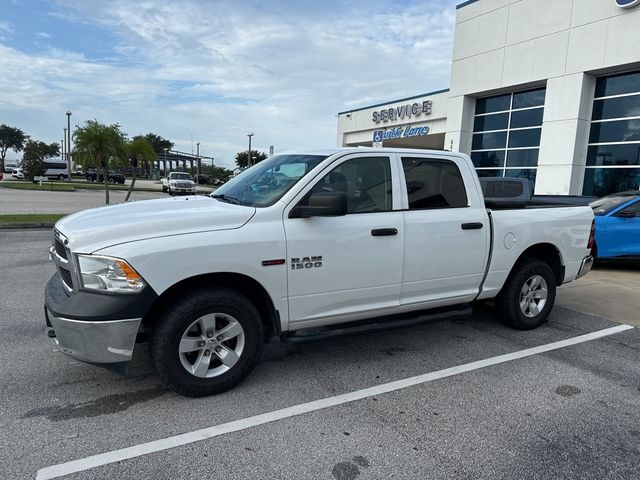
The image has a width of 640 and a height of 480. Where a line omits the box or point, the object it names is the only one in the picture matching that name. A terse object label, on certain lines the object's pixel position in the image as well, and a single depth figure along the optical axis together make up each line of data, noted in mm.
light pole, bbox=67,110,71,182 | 41881
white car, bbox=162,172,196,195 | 33312
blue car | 8594
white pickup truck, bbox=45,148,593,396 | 3119
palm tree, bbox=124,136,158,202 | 21172
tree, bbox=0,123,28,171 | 84431
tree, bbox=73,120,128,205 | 18828
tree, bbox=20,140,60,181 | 38156
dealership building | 15281
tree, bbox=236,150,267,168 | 72150
